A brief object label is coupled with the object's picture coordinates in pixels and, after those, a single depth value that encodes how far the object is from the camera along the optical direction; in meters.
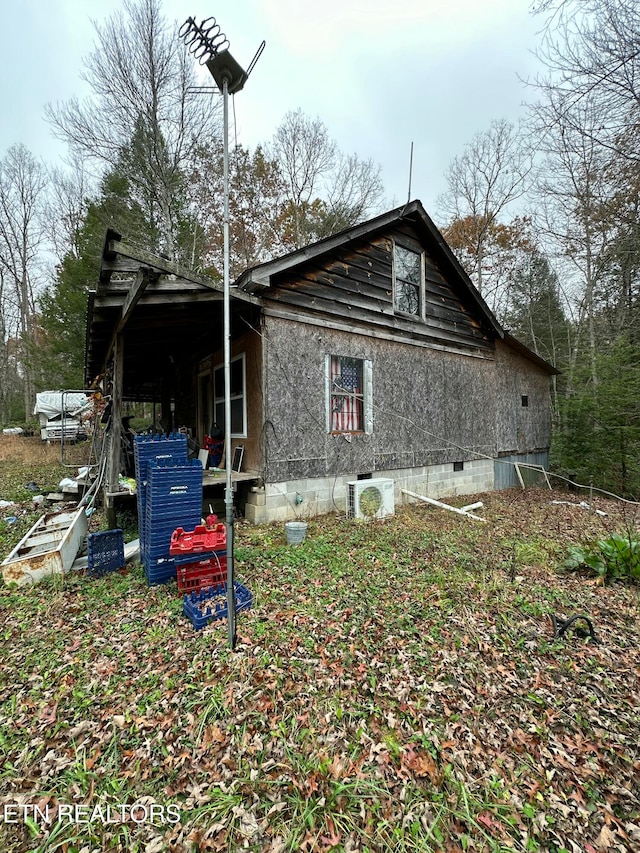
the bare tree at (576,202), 6.76
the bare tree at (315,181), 16.64
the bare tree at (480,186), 16.84
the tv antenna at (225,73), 2.79
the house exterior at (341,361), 6.29
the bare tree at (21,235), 18.28
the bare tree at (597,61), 5.66
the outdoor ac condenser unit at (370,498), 6.76
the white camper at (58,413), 16.00
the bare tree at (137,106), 11.87
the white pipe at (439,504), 7.30
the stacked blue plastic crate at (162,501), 4.13
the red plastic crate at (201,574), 3.85
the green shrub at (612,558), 4.29
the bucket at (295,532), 5.41
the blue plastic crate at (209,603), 3.29
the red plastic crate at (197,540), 3.76
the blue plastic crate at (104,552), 4.39
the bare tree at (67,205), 15.86
